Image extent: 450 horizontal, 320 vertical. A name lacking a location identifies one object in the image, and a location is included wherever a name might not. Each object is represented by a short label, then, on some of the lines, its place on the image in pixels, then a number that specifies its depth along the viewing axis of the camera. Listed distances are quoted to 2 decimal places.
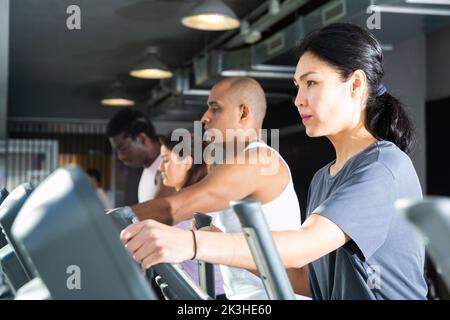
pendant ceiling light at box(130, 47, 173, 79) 7.86
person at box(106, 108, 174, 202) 4.04
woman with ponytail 1.29
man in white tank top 1.93
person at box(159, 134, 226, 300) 3.16
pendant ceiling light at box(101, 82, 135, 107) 10.36
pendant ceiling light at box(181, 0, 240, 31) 5.46
